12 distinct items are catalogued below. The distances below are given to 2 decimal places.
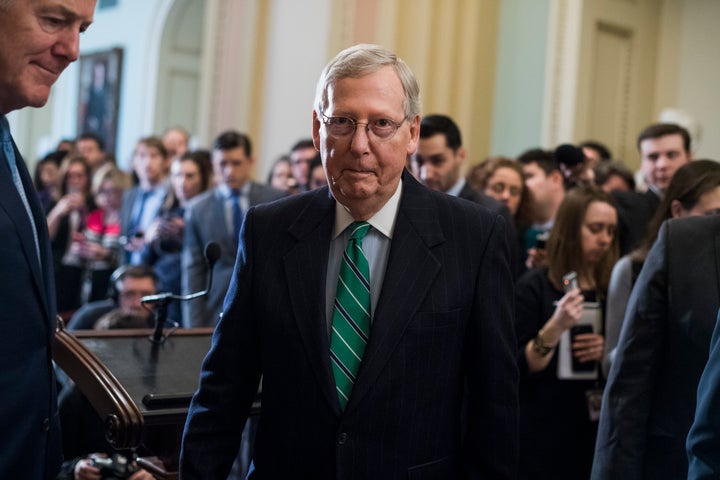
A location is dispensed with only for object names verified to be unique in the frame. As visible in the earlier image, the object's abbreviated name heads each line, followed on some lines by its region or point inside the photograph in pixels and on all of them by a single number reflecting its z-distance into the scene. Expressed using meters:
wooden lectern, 2.36
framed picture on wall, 13.02
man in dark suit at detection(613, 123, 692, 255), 4.59
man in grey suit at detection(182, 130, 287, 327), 5.17
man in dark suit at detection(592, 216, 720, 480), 2.56
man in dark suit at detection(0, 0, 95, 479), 1.87
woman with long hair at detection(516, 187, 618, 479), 3.64
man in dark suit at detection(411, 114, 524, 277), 4.46
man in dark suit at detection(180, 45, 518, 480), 1.99
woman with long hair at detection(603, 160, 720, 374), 3.16
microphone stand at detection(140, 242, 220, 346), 2.88
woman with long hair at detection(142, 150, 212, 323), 5.96
